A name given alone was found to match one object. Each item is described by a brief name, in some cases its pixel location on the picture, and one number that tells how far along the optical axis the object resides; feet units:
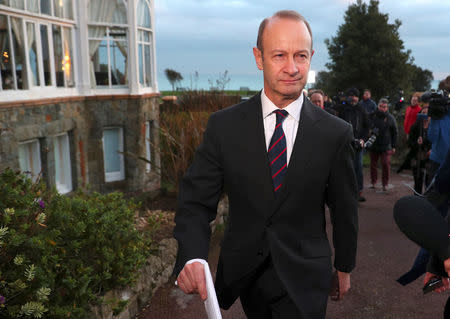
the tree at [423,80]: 132.26
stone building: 25.14
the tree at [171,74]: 191.62
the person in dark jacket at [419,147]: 23.45
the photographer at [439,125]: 16.26
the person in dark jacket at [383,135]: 28.73
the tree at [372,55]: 83.71
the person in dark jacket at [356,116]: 25.82
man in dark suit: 6.40
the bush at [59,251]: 8.40
